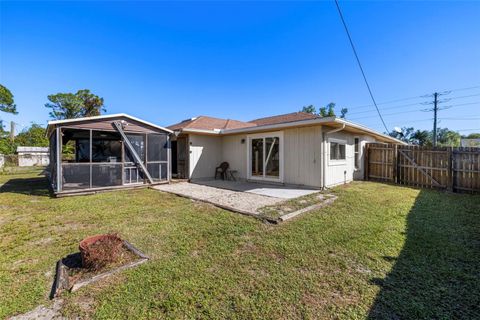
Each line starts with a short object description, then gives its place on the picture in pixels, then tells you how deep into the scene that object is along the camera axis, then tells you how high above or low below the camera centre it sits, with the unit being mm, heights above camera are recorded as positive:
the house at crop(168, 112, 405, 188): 7535 +371
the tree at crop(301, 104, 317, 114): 29638 +7383
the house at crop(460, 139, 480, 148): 21752 +1861
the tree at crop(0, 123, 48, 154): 24223 +2562
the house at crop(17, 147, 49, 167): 21469 +284
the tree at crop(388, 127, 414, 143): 33125 +4264
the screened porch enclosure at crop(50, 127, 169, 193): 7051 -153
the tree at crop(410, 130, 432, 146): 30641 +3252
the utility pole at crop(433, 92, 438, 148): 22881 +6010
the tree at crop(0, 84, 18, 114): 20594 +6008
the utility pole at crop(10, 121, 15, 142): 27634 +4133
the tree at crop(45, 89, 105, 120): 29125 +7936
